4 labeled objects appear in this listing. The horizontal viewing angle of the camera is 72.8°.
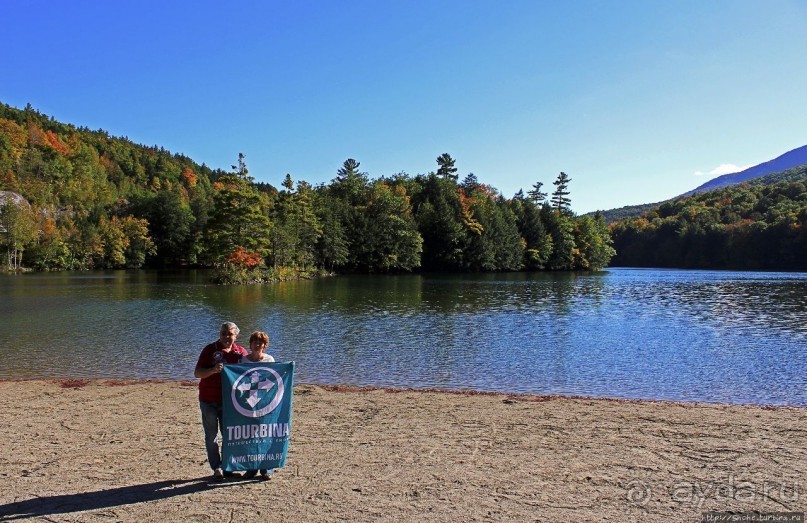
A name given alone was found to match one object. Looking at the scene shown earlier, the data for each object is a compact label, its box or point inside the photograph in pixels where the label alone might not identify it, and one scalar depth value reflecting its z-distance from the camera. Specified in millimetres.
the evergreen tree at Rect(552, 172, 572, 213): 119631
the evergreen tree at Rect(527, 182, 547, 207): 122875
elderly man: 6172
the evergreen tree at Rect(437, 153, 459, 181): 117688
